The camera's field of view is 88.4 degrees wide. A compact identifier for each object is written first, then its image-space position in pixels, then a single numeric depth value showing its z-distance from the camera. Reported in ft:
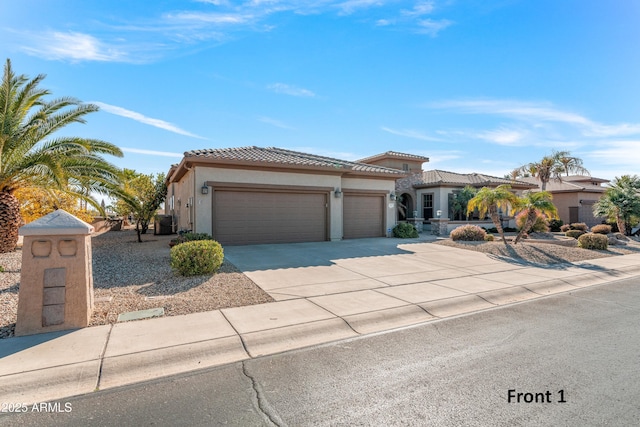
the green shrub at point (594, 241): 47.96
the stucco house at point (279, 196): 43.45
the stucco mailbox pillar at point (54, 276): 15.26
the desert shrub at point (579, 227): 75.05
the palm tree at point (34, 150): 33.96
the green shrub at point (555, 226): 82.22
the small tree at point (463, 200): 76.18
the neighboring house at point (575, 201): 95.04
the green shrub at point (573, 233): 63.56
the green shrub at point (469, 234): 52.70
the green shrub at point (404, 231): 58.85
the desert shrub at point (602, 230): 66.29
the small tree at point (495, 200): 44.45
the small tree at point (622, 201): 62.54
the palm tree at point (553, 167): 98.78
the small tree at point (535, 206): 43.16
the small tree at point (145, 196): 55.23
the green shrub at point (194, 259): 25.94
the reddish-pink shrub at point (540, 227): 65.91
